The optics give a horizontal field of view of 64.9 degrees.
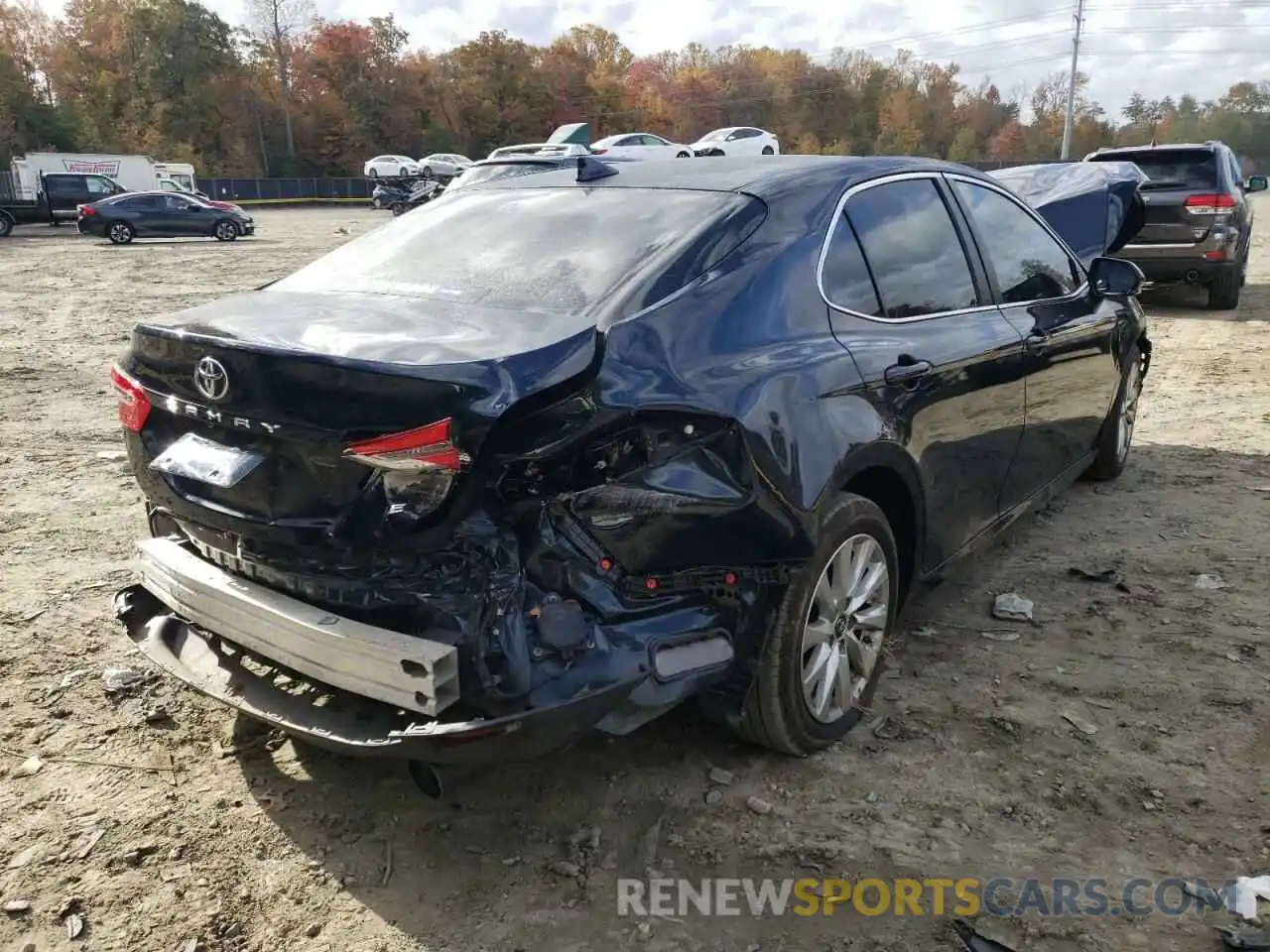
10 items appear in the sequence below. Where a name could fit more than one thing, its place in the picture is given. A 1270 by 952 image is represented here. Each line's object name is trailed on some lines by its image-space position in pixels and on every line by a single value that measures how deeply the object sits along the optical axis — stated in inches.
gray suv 424.2
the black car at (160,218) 1023.6
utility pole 1971.7
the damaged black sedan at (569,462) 91.1
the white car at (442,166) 1756.9
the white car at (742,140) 1136.6
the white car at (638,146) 1027.9
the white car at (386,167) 1958.4
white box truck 1430.9
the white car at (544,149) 954.4
